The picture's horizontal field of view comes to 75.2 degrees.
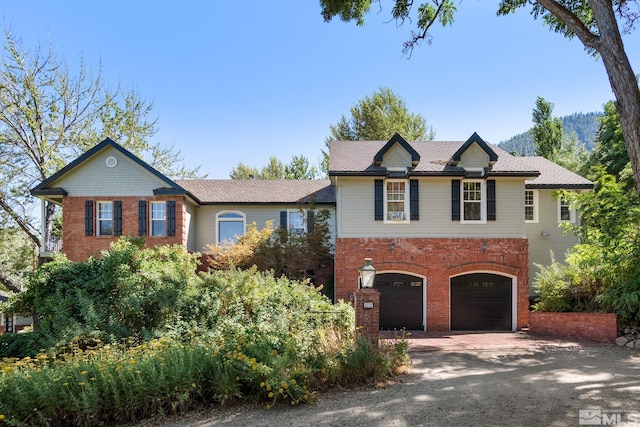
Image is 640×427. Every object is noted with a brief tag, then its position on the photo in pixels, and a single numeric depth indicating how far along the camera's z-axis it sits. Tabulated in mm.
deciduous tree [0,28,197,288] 22312
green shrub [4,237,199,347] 10172
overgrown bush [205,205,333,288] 16812
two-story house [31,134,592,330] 15711
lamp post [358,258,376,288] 9375
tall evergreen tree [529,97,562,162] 33562
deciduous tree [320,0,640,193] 6618
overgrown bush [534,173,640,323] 11859
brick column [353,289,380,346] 8984
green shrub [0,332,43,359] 11438
